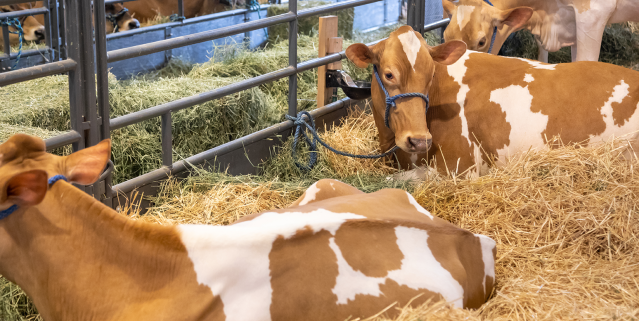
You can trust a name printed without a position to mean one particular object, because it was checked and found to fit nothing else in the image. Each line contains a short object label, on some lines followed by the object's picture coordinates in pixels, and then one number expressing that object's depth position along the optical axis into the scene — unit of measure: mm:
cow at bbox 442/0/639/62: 4565
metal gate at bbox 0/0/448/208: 2814
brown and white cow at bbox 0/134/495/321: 1732
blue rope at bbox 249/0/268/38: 6742
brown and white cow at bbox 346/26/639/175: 3434
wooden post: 4648
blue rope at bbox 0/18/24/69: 4463
